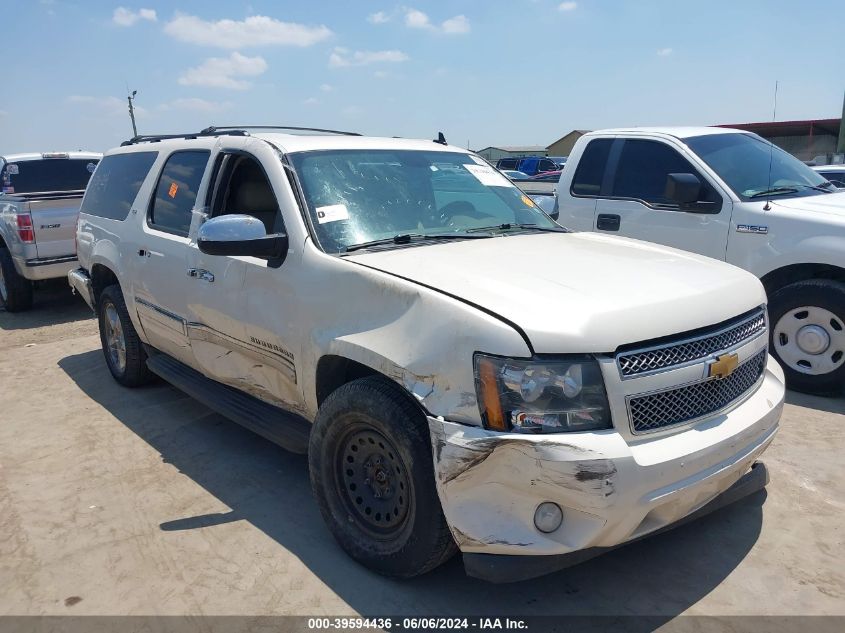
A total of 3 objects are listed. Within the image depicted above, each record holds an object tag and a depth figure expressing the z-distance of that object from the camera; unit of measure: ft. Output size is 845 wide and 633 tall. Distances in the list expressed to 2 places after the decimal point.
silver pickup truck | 26.50
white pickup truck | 16.56
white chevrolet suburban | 7.82
